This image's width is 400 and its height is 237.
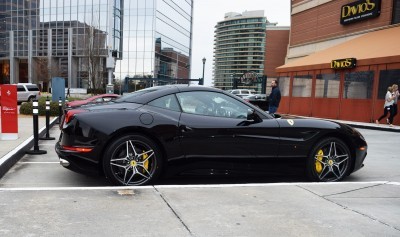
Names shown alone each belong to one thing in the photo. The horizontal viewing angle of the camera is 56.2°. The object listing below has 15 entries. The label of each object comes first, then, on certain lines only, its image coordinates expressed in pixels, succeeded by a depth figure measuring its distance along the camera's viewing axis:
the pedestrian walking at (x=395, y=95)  13.91
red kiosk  8.30
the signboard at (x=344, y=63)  16.70
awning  15.43
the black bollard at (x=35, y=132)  7.20
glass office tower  52.31
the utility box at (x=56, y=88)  20.27
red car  15.07
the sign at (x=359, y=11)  19.41
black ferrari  4.64
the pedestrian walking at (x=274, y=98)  13.04
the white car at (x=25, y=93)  26.45
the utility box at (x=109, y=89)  25.73
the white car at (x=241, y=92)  37.25
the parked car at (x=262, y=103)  18.33
